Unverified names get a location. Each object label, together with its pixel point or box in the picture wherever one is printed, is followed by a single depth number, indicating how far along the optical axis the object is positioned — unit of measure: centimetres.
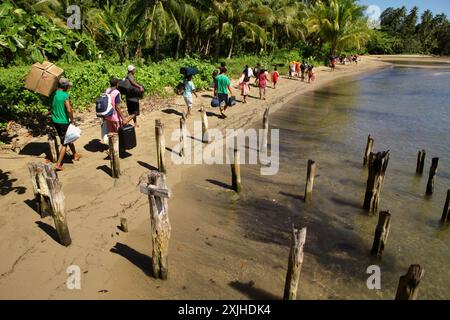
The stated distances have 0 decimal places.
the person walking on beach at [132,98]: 1084
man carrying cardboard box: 832
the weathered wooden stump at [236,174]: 870
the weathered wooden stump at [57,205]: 576
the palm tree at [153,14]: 1994
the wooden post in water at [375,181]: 796
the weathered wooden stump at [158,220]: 521
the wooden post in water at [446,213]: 820
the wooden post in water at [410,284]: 436
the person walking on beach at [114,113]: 909
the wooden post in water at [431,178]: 928
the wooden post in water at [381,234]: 636
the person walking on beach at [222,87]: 1384
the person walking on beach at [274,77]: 2384
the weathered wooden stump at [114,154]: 823
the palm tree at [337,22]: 3631
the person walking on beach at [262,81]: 1900
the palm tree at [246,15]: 2517
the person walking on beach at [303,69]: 2966
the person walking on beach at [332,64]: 3922
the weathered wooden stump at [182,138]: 987
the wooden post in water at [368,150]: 1089
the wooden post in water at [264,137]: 1221
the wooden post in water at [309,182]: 822
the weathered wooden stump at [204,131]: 1194
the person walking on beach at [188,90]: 1285
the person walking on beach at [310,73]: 3000
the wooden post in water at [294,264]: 485
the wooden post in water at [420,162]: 1102
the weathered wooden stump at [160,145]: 877
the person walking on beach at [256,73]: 2250
